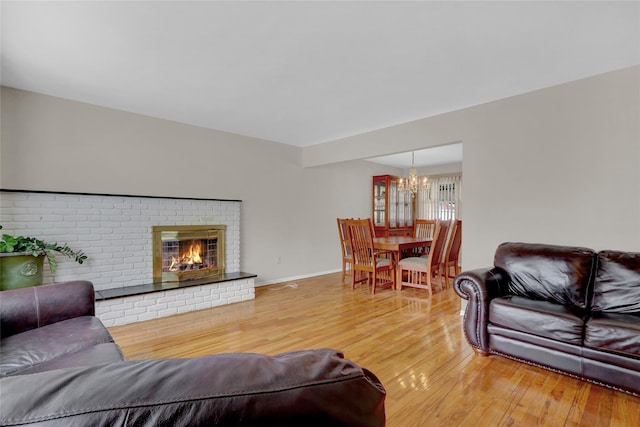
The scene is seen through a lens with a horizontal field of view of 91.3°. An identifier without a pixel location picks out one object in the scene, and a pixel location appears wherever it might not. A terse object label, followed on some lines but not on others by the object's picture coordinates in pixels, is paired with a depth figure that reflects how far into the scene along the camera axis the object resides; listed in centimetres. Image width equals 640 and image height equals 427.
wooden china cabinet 669
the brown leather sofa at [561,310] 194
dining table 450
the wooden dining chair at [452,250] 468
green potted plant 268
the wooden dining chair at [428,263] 428
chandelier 586
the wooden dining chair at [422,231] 562
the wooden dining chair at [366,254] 441
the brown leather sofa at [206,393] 45
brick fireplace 310
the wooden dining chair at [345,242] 482
